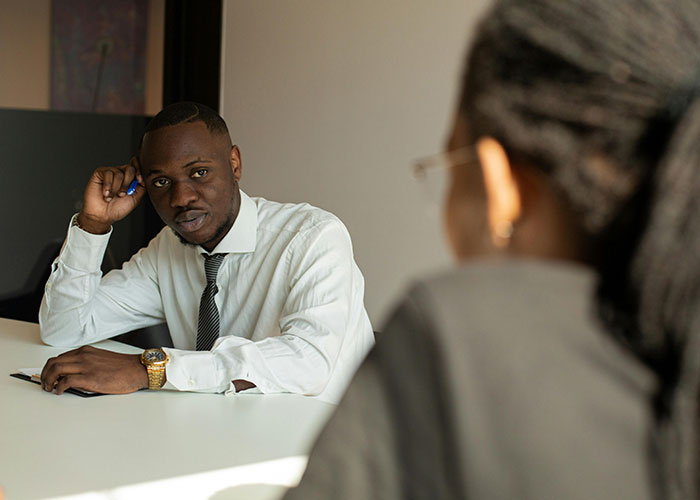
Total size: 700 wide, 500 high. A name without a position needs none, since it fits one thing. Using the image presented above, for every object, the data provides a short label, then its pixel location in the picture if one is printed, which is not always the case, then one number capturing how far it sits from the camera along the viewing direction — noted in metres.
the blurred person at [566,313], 0.45
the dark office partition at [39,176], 3.85
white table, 1.20
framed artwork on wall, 3.90
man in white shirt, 1.80
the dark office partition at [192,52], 4.24
